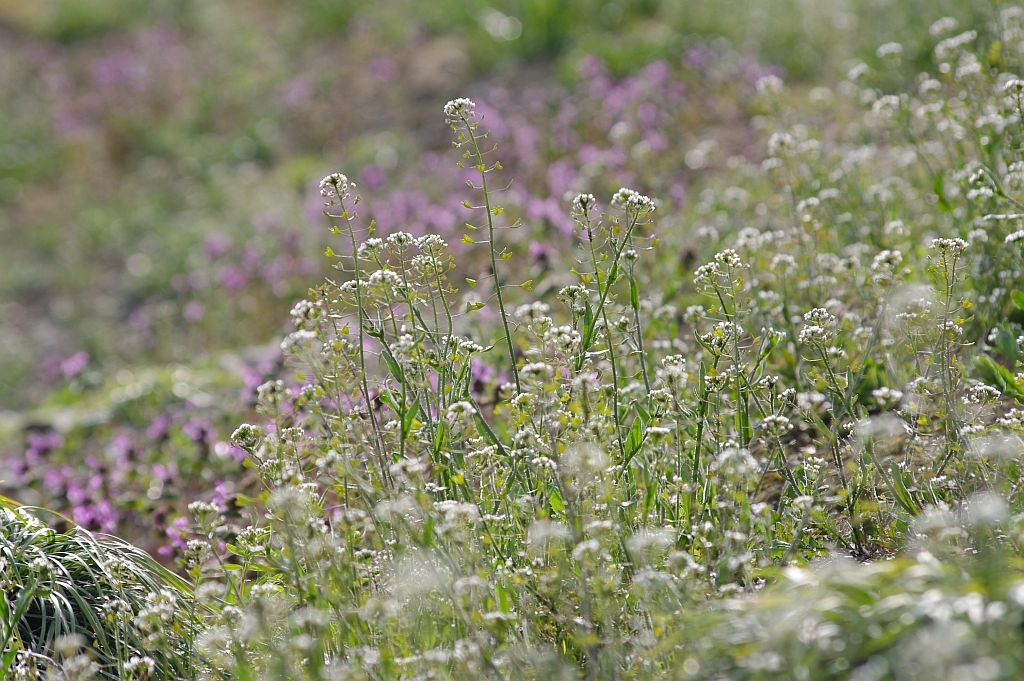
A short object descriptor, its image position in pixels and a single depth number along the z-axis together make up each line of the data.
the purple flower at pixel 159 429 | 9.91
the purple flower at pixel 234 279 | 14.02
